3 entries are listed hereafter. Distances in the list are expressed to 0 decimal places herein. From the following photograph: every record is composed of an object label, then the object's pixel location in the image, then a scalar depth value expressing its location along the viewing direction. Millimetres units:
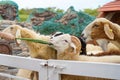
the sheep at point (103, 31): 3233
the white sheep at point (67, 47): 2960
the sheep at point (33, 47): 3049
